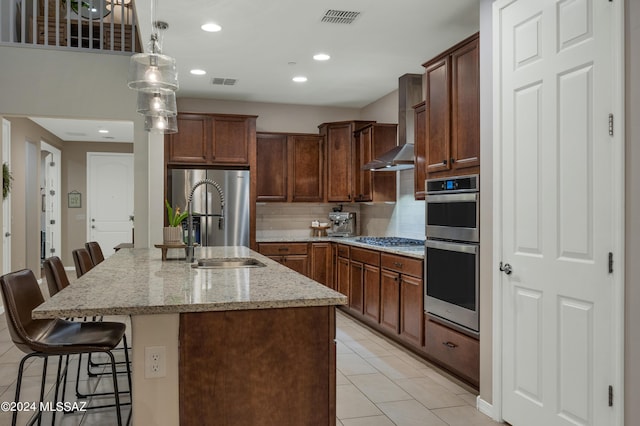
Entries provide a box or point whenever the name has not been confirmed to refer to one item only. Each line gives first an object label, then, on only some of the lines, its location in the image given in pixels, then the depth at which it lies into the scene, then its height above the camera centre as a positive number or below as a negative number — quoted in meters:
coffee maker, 6.89 -0.17
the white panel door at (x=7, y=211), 6.56 +0.03
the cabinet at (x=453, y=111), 3.28 +0.72
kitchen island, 1.79 -0.52
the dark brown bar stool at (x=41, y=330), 2.10 -0.59
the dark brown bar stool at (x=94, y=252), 4.16 -0.34
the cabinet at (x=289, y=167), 6.54 +0.61
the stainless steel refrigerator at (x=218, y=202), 5.99 +0.13
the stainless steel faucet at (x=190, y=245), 3.16 -0.21
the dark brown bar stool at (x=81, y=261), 3.46 -0.34
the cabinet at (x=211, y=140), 6.07 +0.91
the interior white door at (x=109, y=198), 10.23 +0.32
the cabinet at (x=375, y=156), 6.02 +0.70
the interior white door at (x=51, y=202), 9.80 +0.23
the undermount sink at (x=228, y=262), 3.27 -0.33
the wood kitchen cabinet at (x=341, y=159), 6.39 +0.71
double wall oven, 3.25 -0.28
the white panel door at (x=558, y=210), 2.22 +0.01
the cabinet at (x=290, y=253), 6.13 -0.51
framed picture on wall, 10.13 +0.27
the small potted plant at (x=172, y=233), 3.28 -0.13
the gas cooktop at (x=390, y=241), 5.18 -0.33
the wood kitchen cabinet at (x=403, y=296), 4.08 -0.74
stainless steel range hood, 5.32 +1.13
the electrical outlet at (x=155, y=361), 1.80 -0.54
